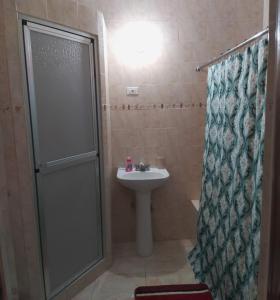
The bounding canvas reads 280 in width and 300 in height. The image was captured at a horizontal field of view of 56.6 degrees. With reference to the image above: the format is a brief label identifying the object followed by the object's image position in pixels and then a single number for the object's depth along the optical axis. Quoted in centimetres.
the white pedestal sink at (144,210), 258
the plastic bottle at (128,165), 266
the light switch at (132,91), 264
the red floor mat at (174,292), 201
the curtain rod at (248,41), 130
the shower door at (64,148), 177
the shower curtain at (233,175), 142
